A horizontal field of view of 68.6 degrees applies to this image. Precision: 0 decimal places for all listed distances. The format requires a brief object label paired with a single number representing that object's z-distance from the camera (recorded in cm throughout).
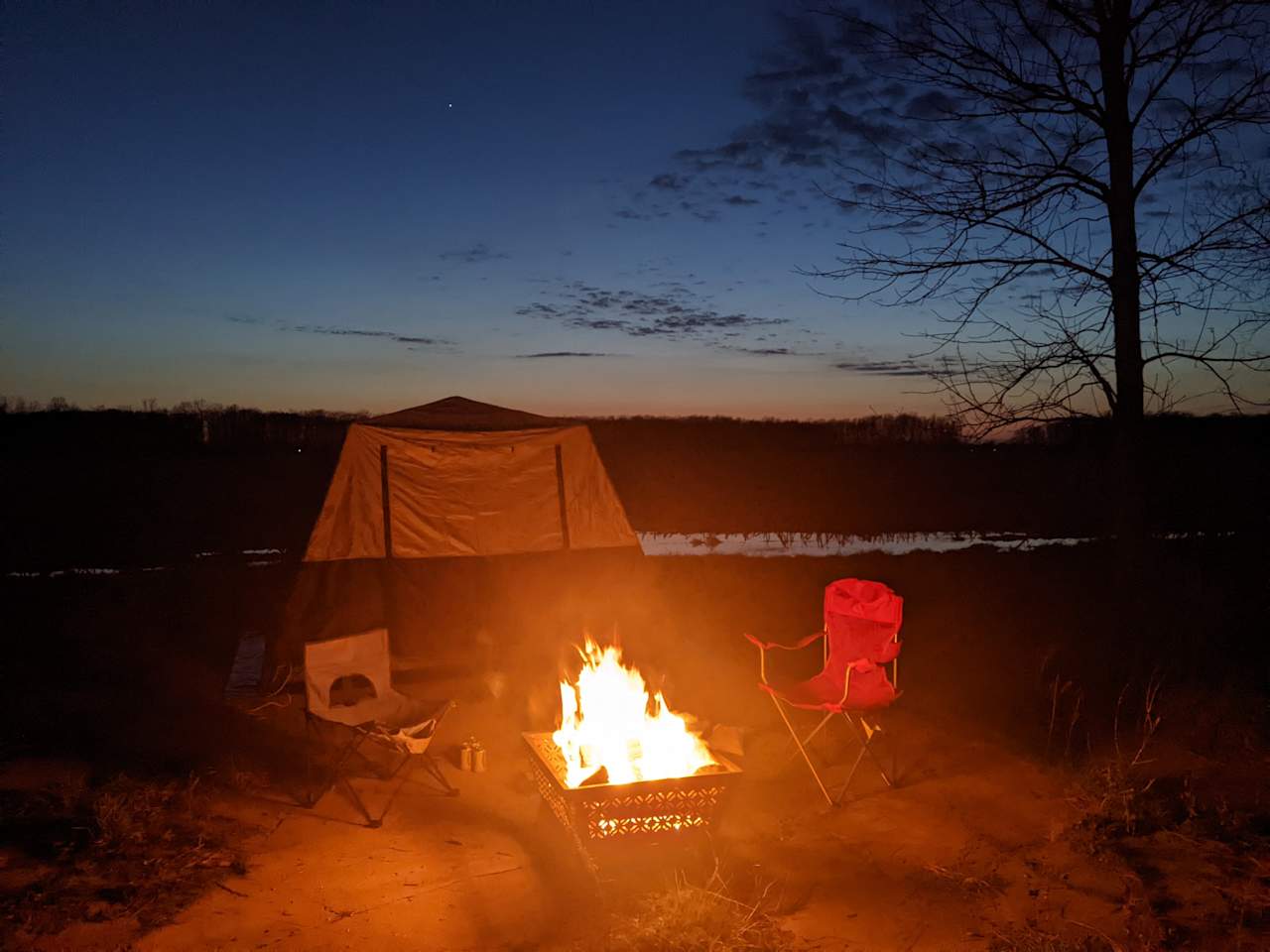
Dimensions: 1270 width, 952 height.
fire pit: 329
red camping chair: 431
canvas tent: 598
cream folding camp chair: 429
